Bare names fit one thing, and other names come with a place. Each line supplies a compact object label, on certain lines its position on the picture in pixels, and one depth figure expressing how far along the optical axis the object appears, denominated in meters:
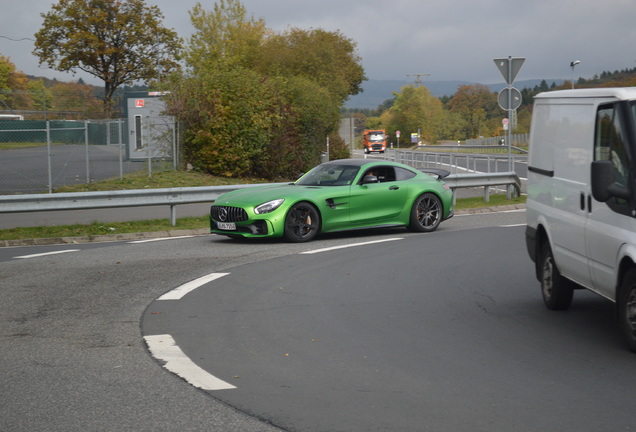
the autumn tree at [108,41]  58.94
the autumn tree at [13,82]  67.64
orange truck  107.81
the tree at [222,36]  57.88
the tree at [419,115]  140.00
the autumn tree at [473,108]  137.88
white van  6.75
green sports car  14.58
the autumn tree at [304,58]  57.19
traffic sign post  23.83
